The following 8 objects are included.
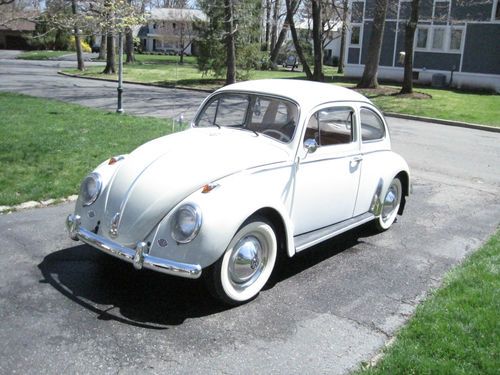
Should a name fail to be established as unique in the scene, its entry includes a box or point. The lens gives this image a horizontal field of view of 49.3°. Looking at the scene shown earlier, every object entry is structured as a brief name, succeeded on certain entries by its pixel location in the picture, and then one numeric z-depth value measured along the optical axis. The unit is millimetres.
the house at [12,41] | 71981
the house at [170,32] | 55906
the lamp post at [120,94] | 14164
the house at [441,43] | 29594
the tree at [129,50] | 43194
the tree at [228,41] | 24344
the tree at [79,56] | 32750
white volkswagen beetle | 4008
